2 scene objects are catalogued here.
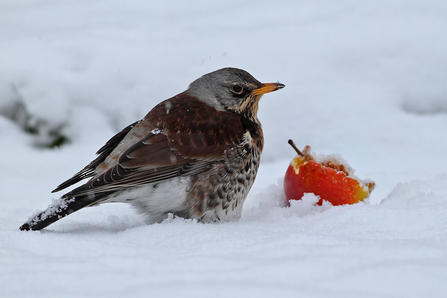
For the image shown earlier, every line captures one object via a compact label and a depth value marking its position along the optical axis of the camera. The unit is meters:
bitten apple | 6.85
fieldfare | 5.78
